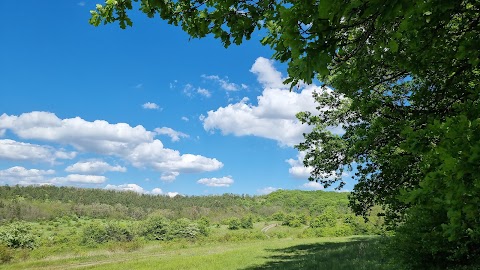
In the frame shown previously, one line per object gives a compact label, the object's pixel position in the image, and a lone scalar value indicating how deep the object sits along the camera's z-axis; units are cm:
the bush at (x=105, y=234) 8044
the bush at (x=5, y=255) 4628
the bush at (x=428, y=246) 968
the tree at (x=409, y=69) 342
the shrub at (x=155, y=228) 9041
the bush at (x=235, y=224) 11251
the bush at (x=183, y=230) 9032
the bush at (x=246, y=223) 11308
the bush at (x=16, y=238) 6484
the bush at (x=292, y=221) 10934
